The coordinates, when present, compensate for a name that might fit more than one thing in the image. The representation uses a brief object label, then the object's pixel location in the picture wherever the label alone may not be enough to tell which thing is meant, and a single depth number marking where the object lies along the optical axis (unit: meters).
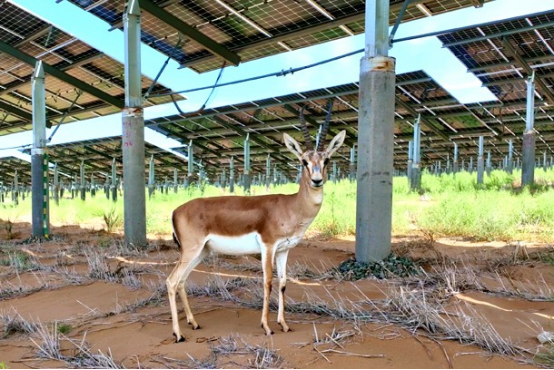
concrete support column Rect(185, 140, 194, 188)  21.91
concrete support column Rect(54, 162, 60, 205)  20.81
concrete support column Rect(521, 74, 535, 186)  13.00
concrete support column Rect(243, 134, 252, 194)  20.38
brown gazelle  3.21
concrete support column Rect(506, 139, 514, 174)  21.78
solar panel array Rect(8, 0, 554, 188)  9.68
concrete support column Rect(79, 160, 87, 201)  23.12
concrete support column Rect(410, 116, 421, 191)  16.33
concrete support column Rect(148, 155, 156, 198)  22.39
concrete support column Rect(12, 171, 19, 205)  29.86
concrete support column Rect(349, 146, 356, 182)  21.17
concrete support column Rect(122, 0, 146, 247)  8.02
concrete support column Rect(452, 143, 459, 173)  22.93
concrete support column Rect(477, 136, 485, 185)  16.57
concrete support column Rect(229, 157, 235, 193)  21.61
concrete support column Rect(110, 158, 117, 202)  21.26
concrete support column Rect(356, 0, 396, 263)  5.09
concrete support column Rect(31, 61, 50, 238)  10.28
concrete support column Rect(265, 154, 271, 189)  22.82
